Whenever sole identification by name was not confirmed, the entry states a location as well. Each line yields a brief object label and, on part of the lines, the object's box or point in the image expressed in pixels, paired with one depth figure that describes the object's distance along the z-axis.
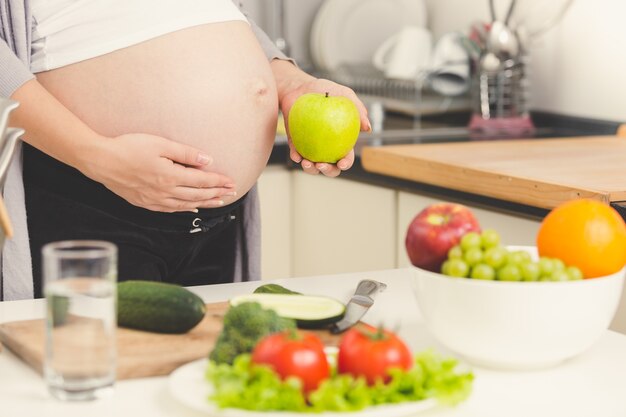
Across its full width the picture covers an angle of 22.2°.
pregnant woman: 2.00
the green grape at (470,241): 1.43
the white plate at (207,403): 1.31
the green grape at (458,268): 1.44
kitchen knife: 1.56
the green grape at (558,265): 1.43
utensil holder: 3.41
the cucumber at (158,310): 1.52
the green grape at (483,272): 1.43
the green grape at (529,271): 1.43
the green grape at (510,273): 1.42
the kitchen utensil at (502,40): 3.30
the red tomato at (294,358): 1.31
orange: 1.46
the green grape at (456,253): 1.44
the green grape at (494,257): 1.43
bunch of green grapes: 1.43
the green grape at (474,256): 1.43
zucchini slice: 1.54
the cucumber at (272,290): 1.65
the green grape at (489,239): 1.43
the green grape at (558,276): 1.43
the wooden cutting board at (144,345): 1.45
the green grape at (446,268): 1.45
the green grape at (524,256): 1.43
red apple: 1.46
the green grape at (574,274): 1.44
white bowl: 1.42
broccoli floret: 1.40
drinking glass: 1.33
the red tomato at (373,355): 1.33
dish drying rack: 3.70
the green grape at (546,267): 1.43
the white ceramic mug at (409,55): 3.74
